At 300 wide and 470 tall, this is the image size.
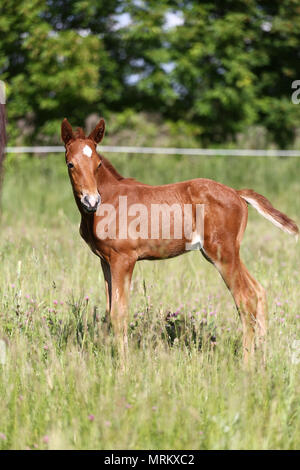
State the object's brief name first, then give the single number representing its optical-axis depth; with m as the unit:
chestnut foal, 6.53
